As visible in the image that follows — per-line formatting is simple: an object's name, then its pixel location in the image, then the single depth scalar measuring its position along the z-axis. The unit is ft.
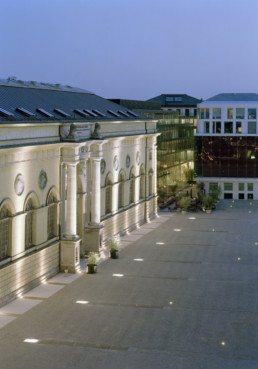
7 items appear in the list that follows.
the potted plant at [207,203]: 244.22
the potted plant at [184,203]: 241.76
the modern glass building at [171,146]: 260.83
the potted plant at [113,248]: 153.79
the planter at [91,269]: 137.69
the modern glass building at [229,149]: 296.10
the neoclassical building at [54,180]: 115.96
